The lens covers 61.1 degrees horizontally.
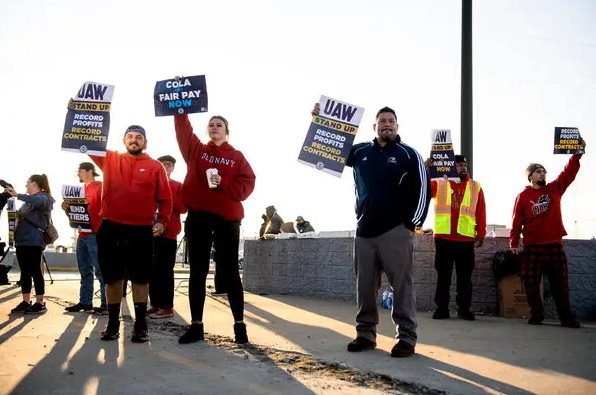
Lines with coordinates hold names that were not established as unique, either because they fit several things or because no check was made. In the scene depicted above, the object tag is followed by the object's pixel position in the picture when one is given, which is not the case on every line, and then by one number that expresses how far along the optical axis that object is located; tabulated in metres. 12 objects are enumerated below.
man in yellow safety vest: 6.51
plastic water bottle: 7.45
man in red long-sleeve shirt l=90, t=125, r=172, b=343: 4.44
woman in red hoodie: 4.45
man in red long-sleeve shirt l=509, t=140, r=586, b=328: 6.16
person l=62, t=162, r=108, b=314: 6.56
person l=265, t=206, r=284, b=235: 11.75
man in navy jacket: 4.10
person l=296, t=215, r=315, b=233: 13.58
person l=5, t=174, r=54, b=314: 6.56
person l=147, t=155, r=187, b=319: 6.39
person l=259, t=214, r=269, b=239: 13.05
